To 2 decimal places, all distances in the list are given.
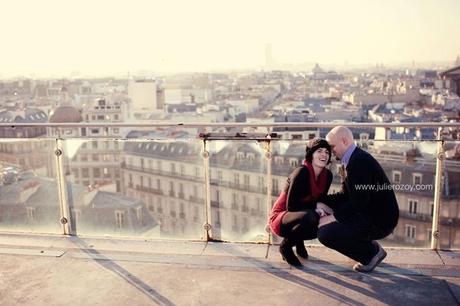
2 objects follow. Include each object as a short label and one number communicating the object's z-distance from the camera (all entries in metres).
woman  4.12
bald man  3.94
